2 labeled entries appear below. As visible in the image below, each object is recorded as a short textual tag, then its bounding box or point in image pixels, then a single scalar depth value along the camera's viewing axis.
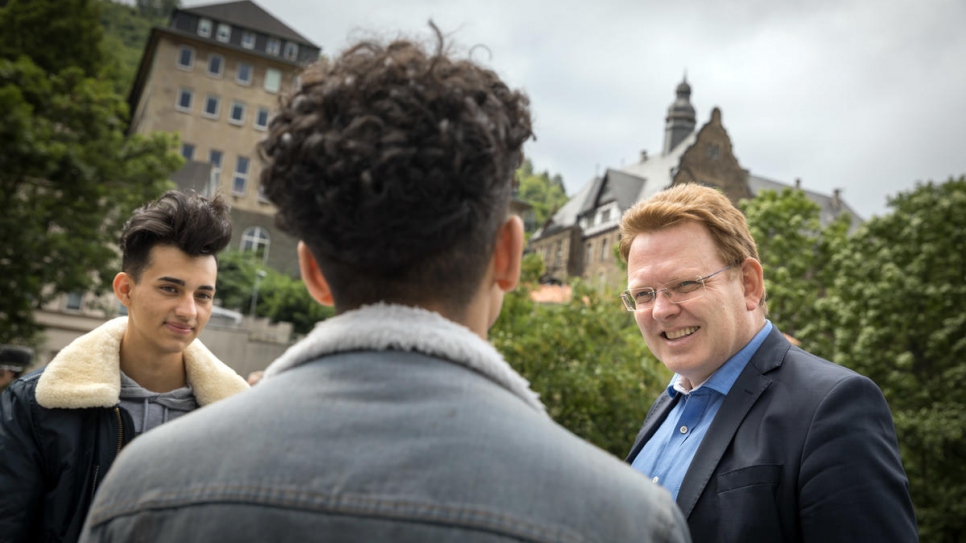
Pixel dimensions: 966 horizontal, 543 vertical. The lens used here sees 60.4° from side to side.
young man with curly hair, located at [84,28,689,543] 1.30
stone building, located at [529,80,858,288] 67.19
